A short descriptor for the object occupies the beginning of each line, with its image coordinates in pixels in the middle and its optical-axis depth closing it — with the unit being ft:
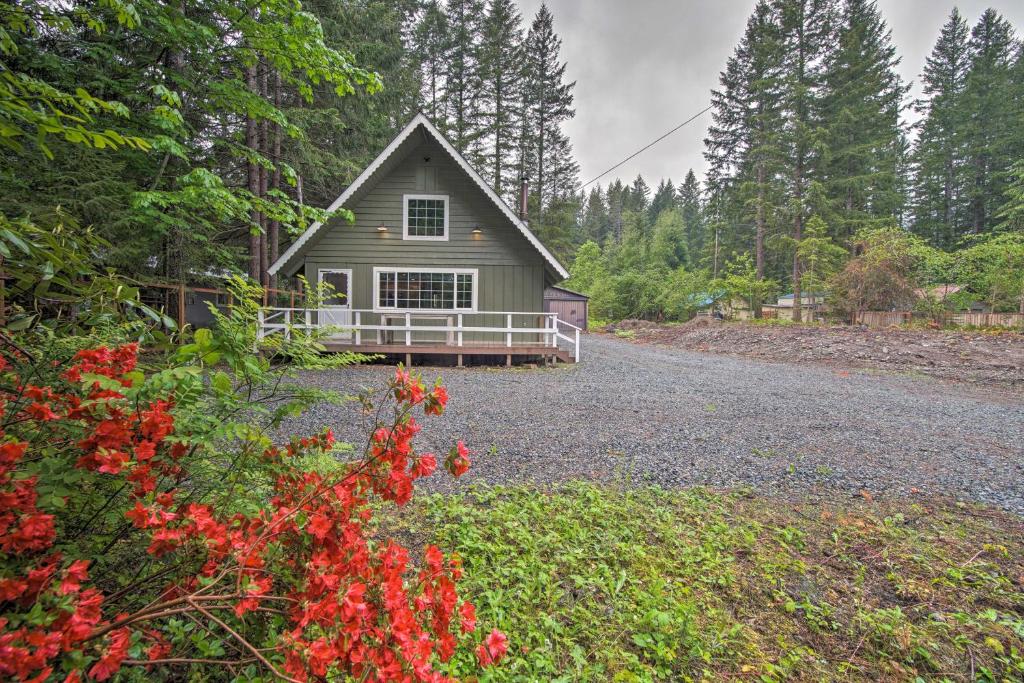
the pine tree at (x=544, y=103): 81.15
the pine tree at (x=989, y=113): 81.00
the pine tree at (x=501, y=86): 73.31
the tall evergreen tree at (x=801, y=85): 71.46
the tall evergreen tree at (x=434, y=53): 68.44
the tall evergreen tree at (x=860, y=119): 73.41
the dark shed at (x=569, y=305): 85.97
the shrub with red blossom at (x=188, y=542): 2.83
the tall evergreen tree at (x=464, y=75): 72.18
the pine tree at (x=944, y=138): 88.22
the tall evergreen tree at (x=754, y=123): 73.15
